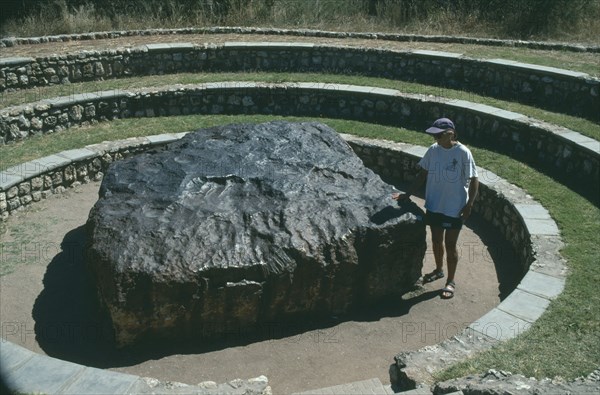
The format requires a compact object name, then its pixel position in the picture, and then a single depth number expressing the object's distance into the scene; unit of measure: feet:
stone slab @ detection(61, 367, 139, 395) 13.73
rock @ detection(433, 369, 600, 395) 13.33
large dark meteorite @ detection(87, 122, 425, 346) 18.40
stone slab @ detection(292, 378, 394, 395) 13.99
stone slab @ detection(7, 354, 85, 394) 13.74
